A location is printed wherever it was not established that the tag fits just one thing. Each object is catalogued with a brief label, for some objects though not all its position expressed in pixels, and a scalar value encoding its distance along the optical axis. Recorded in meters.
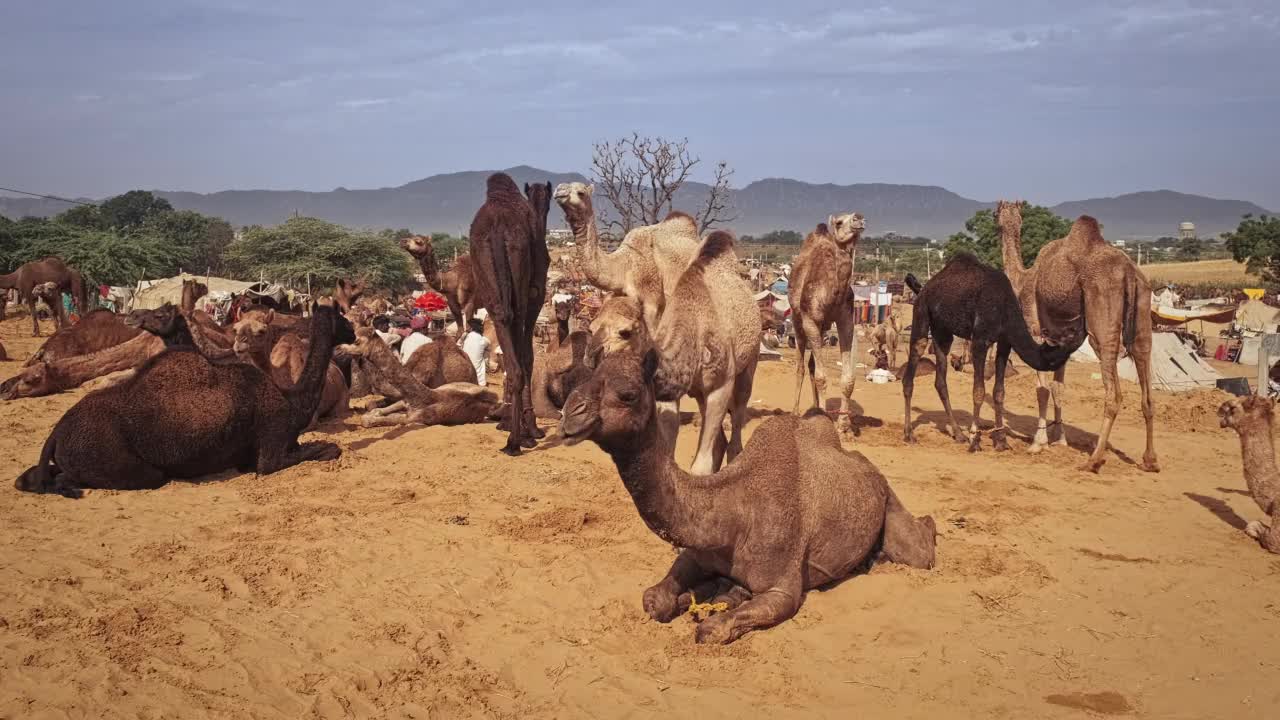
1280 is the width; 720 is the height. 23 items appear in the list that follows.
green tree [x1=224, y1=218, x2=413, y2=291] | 48.94
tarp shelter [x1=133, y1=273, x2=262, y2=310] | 30.11
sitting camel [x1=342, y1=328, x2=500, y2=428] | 11.23
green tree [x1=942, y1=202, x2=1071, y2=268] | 35.72
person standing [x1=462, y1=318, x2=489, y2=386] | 14.52
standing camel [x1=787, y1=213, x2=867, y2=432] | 11.38
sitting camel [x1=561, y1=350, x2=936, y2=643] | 4.47
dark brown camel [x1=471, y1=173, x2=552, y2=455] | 9.71
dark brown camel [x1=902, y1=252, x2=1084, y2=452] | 10.65
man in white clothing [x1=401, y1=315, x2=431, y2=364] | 14.49
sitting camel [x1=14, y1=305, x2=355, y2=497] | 7.70
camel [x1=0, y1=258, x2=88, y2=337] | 23.14
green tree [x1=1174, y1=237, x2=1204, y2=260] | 99.69
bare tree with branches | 25.35
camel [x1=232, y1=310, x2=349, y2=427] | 10.70
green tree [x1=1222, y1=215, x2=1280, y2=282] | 37.06
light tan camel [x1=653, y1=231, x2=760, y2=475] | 6.27
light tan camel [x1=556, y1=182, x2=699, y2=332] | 7.08
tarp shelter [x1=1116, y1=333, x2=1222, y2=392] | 16.65
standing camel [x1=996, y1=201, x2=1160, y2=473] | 9.93
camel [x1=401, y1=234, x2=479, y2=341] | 16.86
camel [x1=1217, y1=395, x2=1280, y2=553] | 7.14
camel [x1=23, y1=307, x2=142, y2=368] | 14.23
